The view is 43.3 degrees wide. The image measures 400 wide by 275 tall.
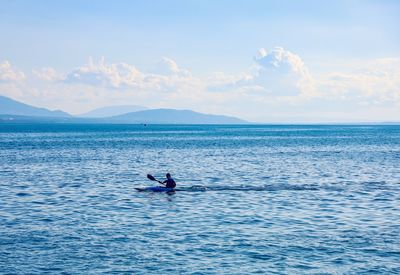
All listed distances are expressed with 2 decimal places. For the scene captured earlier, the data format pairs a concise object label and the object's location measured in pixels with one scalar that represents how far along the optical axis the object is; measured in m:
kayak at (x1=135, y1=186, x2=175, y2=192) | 46.94
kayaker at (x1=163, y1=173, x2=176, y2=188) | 47.39
